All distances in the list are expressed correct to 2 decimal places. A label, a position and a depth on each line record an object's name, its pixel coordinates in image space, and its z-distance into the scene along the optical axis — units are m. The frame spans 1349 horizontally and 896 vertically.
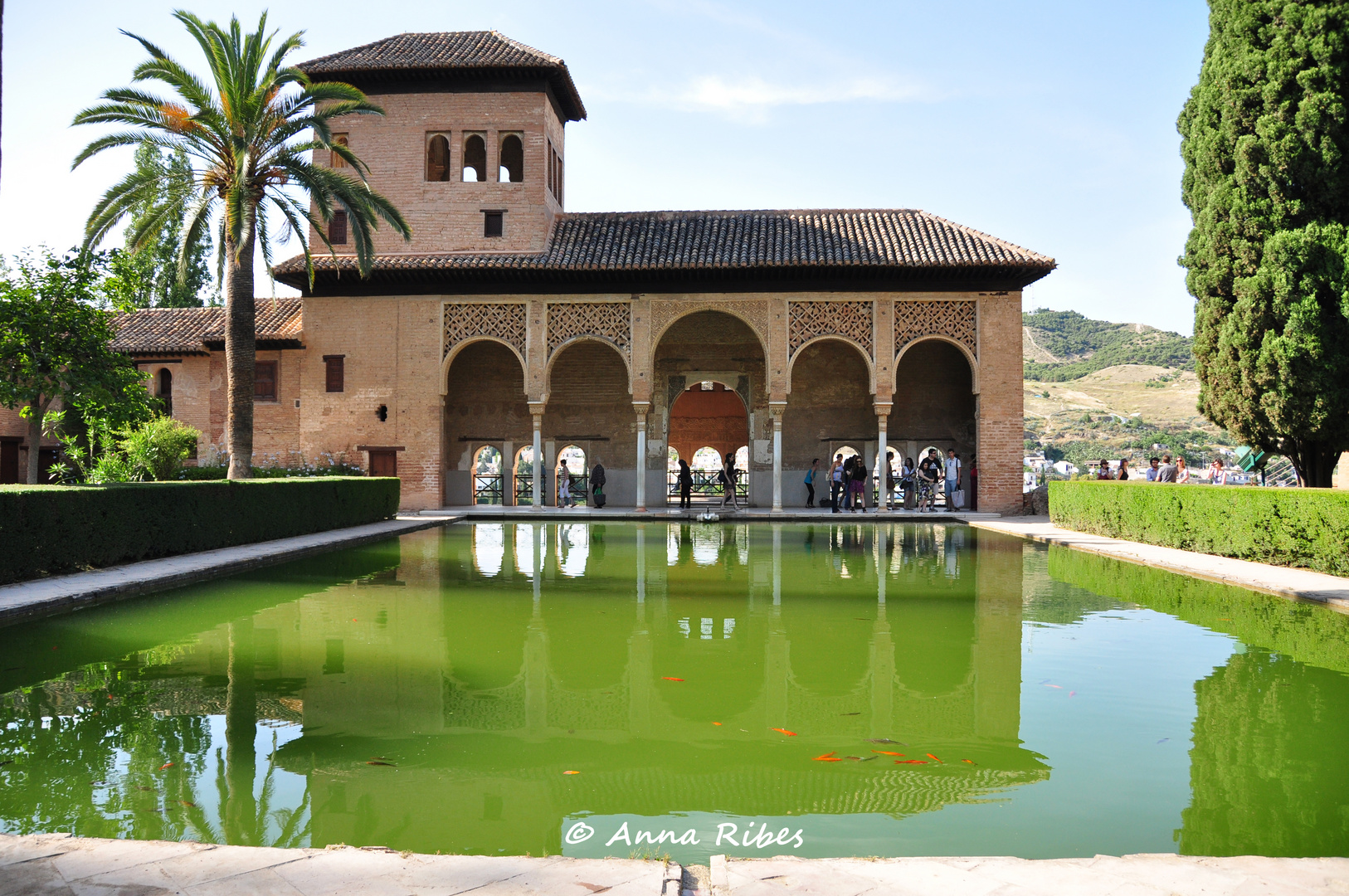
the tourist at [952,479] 21.98
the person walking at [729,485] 25.00
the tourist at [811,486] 23.53
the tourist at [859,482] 22.20
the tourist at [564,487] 24.34
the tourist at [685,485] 23.56
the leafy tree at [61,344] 12.37
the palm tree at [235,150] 15.07
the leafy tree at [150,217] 13.16
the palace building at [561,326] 21.25
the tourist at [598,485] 23.11
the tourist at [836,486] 21.44
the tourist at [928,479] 22.91
